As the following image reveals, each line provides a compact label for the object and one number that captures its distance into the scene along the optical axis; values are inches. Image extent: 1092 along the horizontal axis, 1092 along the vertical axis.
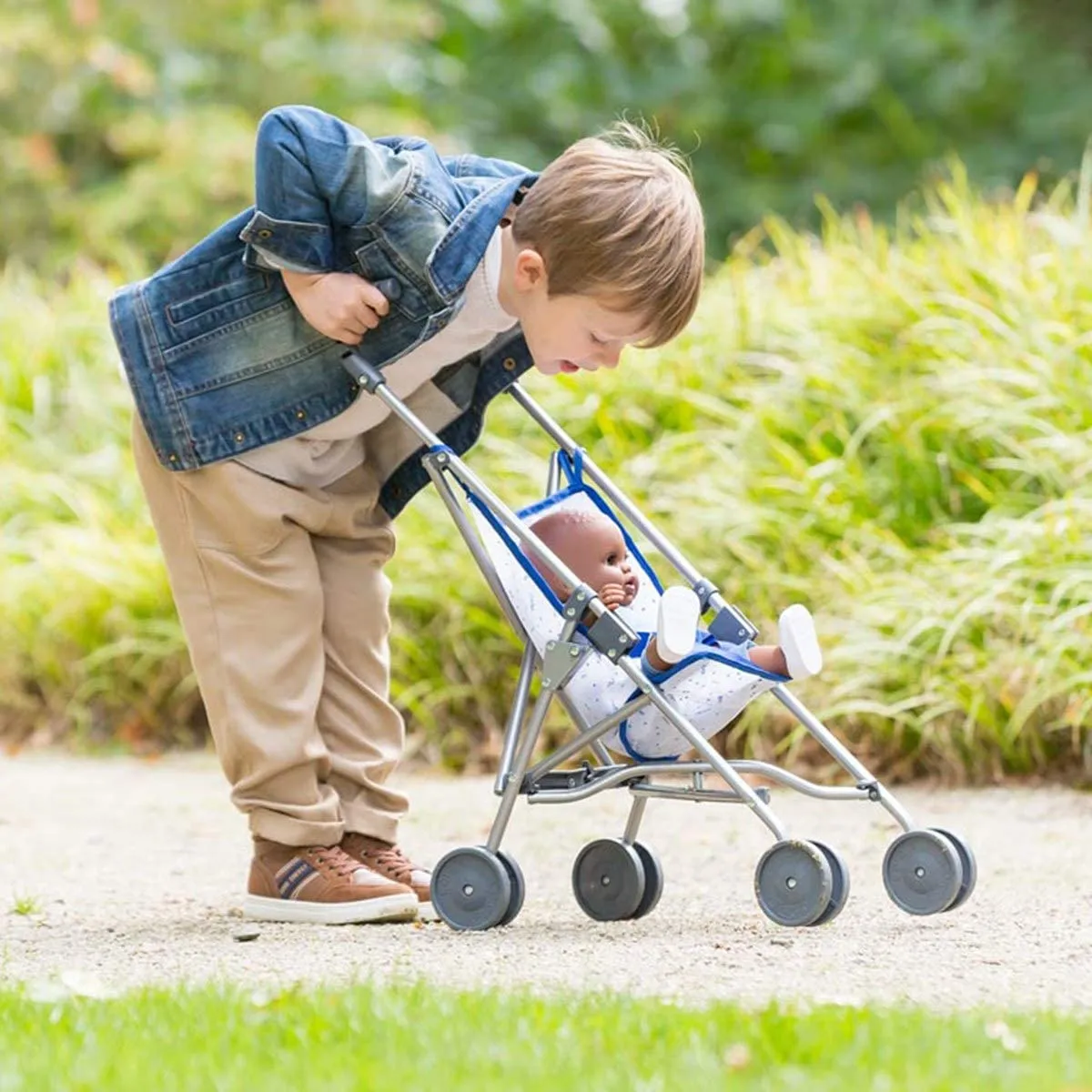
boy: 260.1
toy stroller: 252.8
